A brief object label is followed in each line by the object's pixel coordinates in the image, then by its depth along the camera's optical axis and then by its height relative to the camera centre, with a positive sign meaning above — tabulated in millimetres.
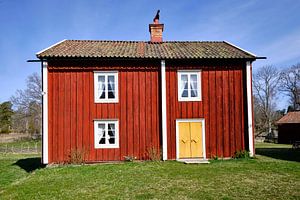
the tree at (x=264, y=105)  66500 +1639
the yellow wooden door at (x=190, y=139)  17047 -1400
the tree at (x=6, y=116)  66188 -142
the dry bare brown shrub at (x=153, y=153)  16547 -2100
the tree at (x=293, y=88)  66162 +5219
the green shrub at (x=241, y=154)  16953 -2222
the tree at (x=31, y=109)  61562 +1188
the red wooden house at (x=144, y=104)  16516 +544
